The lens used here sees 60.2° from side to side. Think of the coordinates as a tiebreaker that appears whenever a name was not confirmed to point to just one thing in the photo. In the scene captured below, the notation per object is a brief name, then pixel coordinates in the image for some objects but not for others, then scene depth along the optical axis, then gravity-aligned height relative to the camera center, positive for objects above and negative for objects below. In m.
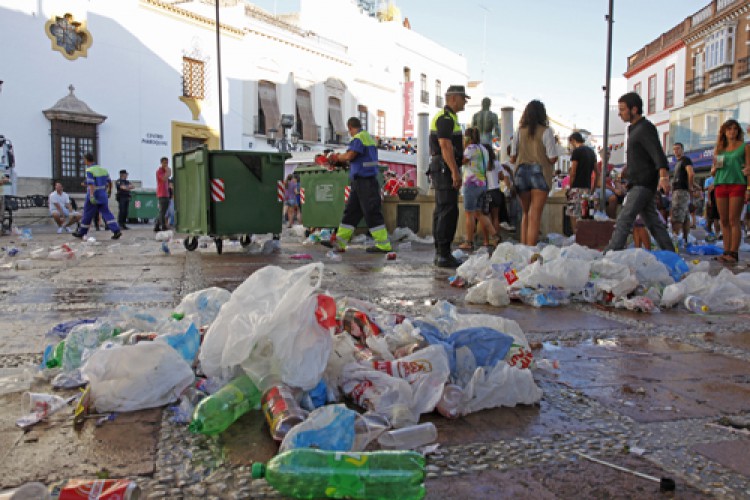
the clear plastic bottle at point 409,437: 1.76 -0.63
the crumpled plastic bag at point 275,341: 2.05 -0.43
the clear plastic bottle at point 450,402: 2.01 -0.60
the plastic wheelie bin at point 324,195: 11.37 +0.25
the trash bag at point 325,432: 1.64 -0.57
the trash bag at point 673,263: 4.96 -0.40
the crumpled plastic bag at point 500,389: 2.10 -0.59
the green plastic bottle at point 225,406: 1.86 -0.59
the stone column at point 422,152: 12.93 +1.16
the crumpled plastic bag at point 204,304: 2.94 -0.44
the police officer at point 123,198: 17.03 +0.25
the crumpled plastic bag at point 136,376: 2.05 -0.55
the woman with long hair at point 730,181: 7.19 +0.36
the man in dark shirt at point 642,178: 5.95 +0.31
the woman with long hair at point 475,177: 8.14 +0.42
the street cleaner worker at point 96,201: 11.58 +0.11
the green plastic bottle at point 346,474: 1.44 -0.60
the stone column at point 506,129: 12.30 +1.59
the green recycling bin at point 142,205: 20.84 +0.08
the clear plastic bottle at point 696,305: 4.14 -0.59
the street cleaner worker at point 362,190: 8.27 +0.25
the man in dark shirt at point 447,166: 6.25 +0.43
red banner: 36.66 +5.73
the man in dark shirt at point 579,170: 9.53 +0.62
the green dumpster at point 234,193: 8.43 +0.21
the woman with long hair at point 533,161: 6.74 +0.53
